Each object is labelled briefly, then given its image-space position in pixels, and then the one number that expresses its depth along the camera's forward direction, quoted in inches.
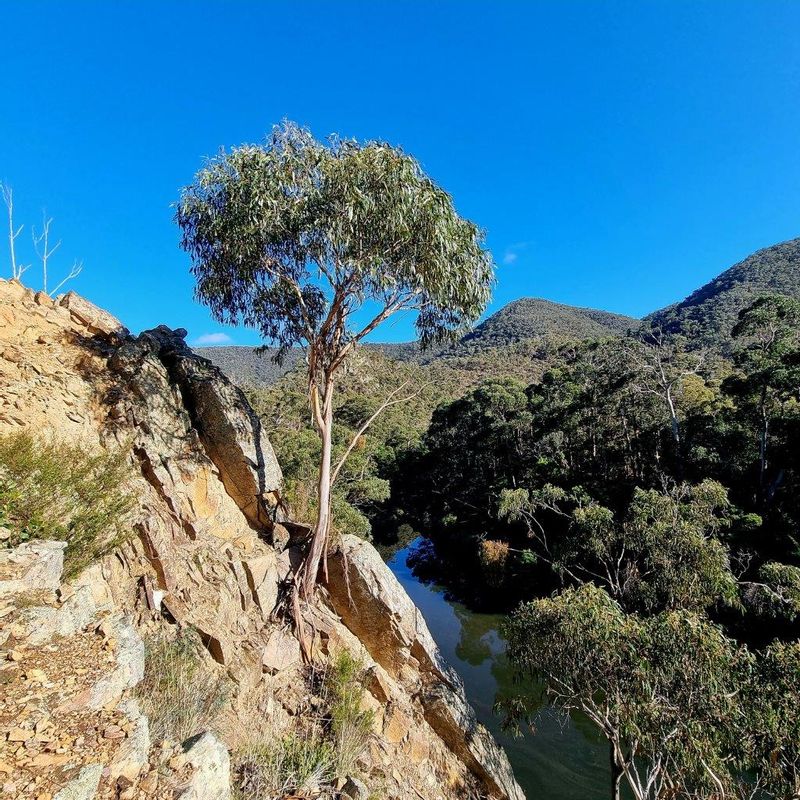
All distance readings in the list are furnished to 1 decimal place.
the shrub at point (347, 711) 190.7
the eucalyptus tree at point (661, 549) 326.0
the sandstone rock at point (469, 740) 237.9
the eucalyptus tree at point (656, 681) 199.2
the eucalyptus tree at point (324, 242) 255.9
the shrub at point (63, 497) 155.8
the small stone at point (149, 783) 101.1
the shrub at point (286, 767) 148.8
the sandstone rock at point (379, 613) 256.8
